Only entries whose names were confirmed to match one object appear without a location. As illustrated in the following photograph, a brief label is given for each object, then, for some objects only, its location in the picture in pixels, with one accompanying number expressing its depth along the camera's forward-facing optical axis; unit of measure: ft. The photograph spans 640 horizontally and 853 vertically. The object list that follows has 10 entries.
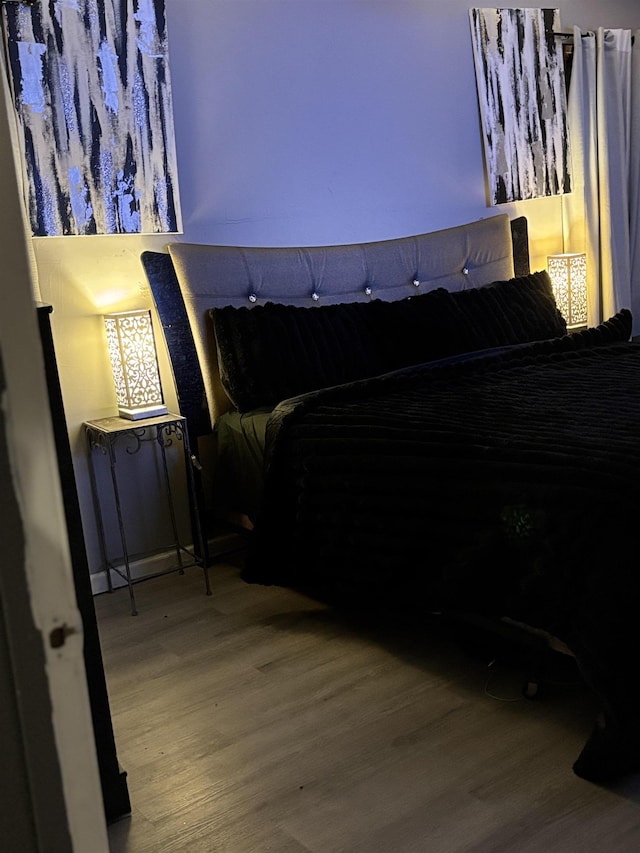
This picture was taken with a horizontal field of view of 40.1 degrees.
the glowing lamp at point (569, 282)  13.74
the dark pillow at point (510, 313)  11.26
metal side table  9.69
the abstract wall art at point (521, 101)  13.38
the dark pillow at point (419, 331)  10.67
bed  6.18
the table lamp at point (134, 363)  9.79
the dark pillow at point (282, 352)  9.98
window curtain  14.24
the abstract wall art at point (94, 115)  9.34
